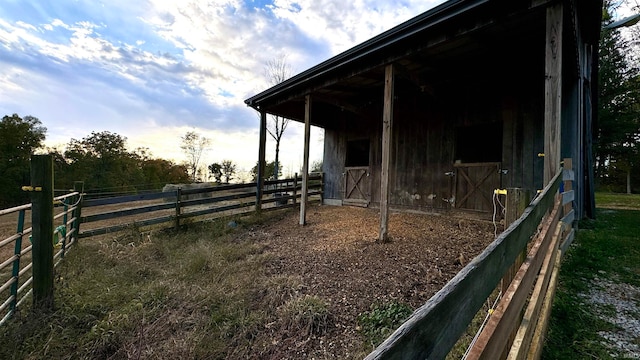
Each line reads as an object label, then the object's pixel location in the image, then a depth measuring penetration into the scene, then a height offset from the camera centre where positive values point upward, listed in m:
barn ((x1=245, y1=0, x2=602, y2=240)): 3.28 +1.60
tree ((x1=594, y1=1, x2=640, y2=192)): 15.06 +5.17
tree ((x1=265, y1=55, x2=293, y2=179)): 15.03 +5.85
